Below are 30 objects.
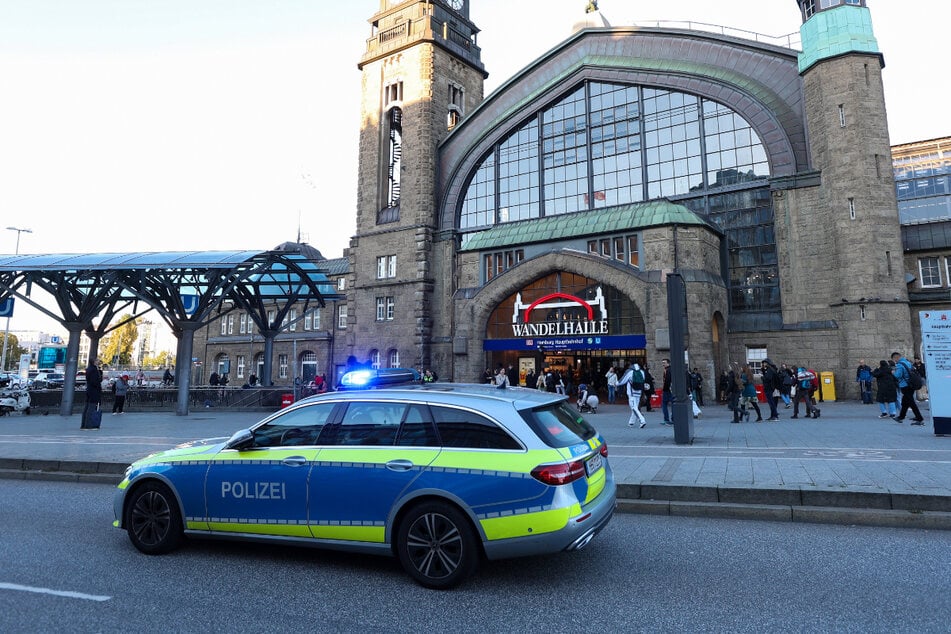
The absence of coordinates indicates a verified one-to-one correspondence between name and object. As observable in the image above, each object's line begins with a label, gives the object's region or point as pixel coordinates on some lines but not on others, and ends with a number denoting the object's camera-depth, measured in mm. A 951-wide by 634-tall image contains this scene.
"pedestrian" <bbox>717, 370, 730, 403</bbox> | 23812
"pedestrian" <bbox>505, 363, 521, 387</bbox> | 29359
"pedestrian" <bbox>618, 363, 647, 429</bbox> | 15754
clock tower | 35000
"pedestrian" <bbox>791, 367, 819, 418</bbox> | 16688
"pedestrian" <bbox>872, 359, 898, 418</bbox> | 15086
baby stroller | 18642
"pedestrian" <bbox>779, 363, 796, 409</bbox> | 18578
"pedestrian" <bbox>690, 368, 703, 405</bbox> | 19236
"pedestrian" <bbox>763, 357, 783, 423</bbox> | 16719
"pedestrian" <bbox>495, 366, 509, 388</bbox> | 21303
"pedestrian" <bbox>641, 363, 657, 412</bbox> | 20069
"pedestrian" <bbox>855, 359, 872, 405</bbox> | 21312
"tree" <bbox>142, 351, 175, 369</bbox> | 117012
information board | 11375
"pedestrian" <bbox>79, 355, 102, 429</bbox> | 16391
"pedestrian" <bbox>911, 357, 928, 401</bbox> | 19812
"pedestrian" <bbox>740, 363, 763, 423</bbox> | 16661
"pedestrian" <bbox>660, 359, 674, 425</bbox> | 16047
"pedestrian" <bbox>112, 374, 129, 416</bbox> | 23188
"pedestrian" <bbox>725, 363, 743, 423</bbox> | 16625
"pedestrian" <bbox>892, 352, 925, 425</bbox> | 13438
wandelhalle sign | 26219
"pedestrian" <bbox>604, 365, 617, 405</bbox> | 20836
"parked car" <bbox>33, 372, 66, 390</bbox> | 41391
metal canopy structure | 20812
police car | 4305
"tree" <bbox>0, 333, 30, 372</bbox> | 97831
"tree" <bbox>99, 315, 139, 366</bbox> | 88756
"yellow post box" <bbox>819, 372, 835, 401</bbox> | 23203
